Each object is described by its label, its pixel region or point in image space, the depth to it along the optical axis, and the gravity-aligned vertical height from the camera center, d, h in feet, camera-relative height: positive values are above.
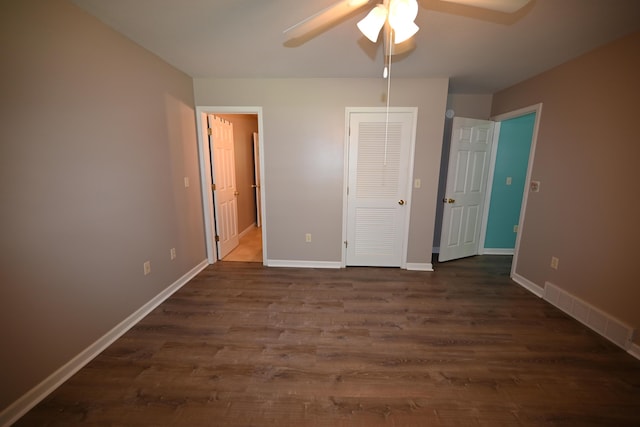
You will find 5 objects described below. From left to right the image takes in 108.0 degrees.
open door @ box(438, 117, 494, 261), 10.32 -0.52
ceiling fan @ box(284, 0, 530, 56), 3.87 +2.77
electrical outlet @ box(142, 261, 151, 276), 7.09 -2.96
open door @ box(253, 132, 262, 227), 16.21 -0.03
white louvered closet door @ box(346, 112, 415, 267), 9.39 -0.59
